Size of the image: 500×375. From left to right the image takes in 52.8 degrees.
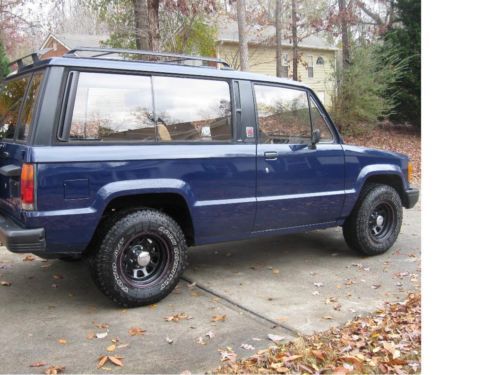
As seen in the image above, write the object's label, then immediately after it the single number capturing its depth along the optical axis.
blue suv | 3.85
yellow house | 24.30
